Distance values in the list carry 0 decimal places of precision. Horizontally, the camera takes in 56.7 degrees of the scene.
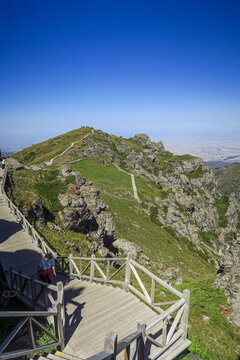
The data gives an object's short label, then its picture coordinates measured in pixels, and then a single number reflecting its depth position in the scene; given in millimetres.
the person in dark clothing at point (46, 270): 9633
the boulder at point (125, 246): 28684
